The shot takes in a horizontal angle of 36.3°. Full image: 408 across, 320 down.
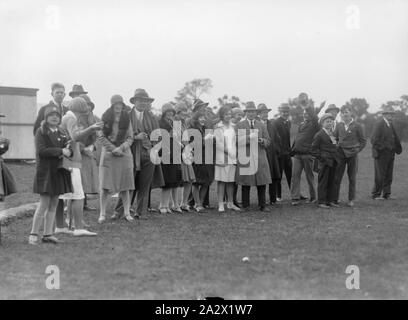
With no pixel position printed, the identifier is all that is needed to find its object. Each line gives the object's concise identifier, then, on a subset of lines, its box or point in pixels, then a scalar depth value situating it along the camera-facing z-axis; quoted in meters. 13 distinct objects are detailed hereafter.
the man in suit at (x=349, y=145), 12.44
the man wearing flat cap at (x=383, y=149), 14.15
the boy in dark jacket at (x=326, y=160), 12.12
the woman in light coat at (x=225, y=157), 11.84
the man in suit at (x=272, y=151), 12.59
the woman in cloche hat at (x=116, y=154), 9.88
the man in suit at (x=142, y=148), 10.41
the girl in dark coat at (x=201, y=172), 12.02
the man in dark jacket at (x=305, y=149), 12.92
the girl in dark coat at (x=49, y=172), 8.06
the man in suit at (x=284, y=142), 13.37
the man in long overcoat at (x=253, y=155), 11.66
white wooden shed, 23.27
